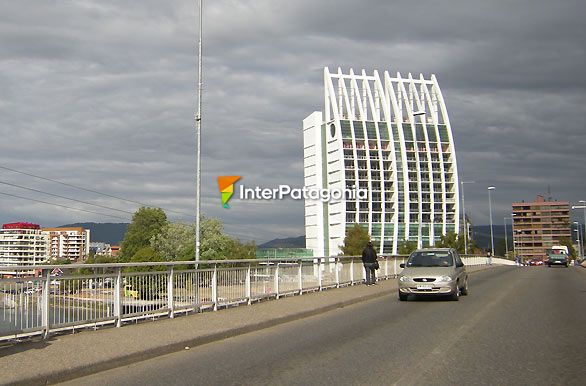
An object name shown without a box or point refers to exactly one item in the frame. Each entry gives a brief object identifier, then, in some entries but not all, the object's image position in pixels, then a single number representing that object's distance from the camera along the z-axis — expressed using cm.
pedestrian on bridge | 2662
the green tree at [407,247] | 9984
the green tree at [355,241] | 10212
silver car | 1906
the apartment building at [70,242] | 12381
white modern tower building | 13912
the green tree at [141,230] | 10469
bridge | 833
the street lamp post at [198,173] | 2173
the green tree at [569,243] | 15112
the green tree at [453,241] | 8081
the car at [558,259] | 7088
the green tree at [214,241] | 8375
